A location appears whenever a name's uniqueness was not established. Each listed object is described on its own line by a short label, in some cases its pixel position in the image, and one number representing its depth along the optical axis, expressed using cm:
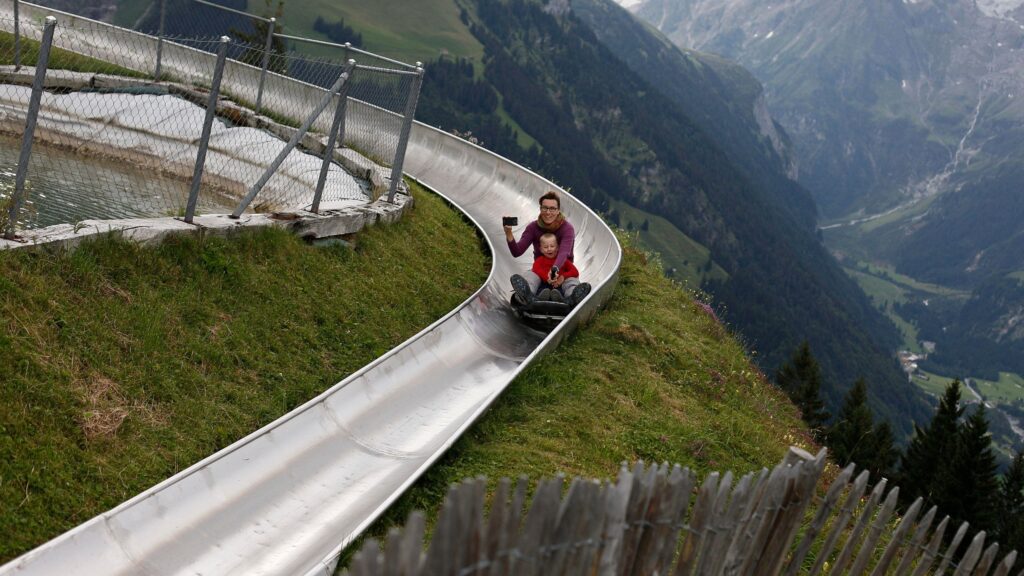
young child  1327
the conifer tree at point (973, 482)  4231
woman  1310
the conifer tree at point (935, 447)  4548
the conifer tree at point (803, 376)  5353
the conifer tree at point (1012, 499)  4529
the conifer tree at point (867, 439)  4500
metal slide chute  584
